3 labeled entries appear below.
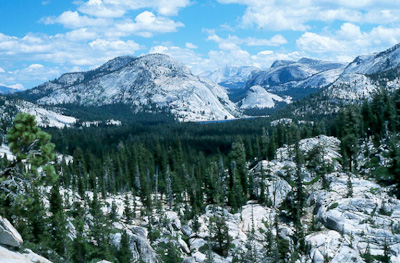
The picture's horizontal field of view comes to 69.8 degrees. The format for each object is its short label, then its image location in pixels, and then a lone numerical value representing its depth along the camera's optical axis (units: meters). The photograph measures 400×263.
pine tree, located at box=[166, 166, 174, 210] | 94.50
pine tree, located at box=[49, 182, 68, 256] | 52.00
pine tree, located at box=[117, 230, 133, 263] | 53.47
